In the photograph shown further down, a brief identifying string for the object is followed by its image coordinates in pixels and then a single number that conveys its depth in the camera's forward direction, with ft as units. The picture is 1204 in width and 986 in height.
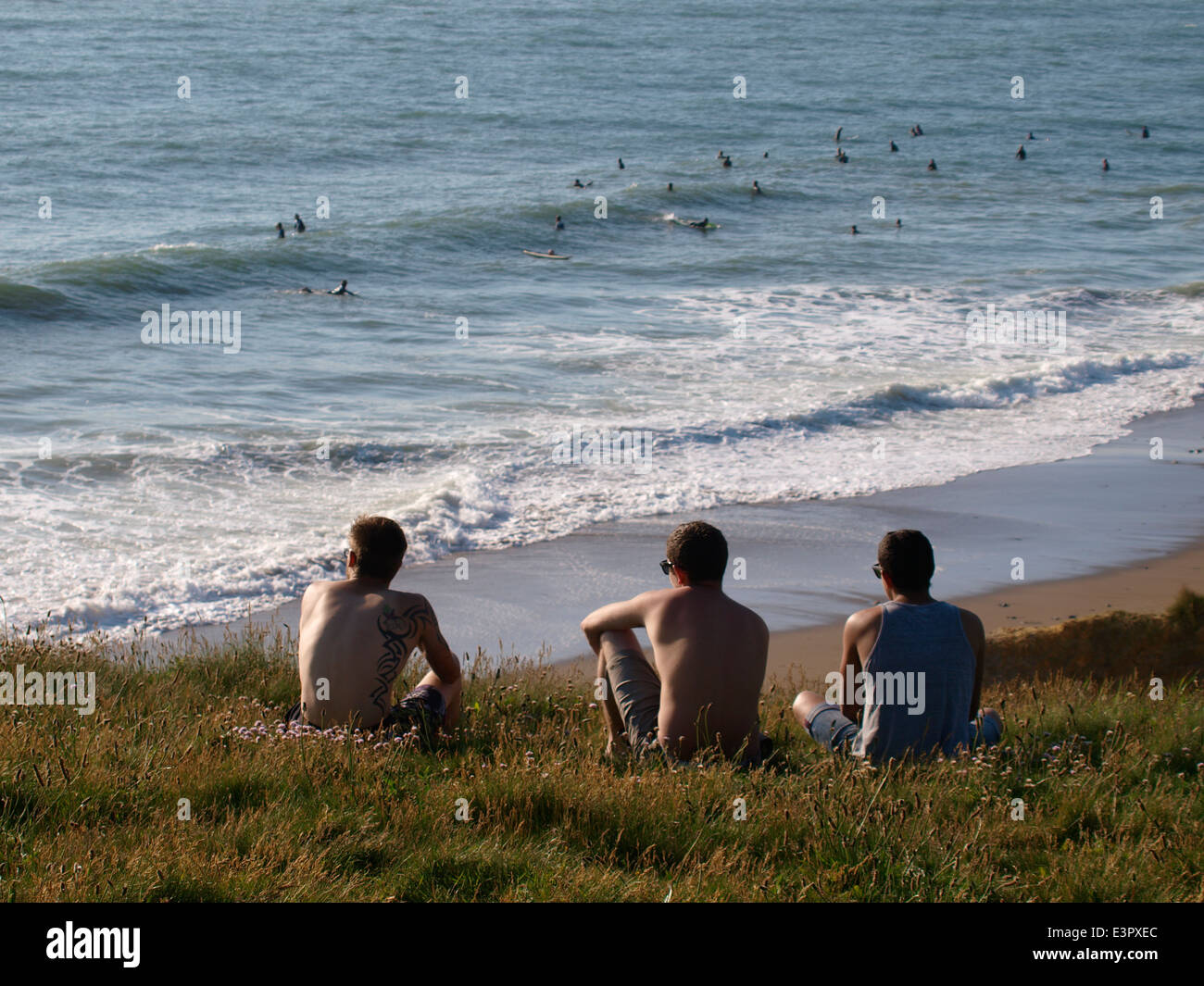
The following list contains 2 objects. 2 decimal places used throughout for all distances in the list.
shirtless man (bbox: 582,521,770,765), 30.63
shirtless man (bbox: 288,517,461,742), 32.32
